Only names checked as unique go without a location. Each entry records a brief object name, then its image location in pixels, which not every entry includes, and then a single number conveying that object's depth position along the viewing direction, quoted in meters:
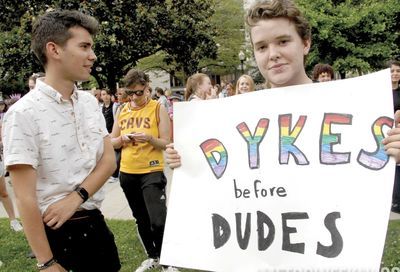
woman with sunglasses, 4.31
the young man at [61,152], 2.00
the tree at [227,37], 33.25
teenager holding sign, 1.86
